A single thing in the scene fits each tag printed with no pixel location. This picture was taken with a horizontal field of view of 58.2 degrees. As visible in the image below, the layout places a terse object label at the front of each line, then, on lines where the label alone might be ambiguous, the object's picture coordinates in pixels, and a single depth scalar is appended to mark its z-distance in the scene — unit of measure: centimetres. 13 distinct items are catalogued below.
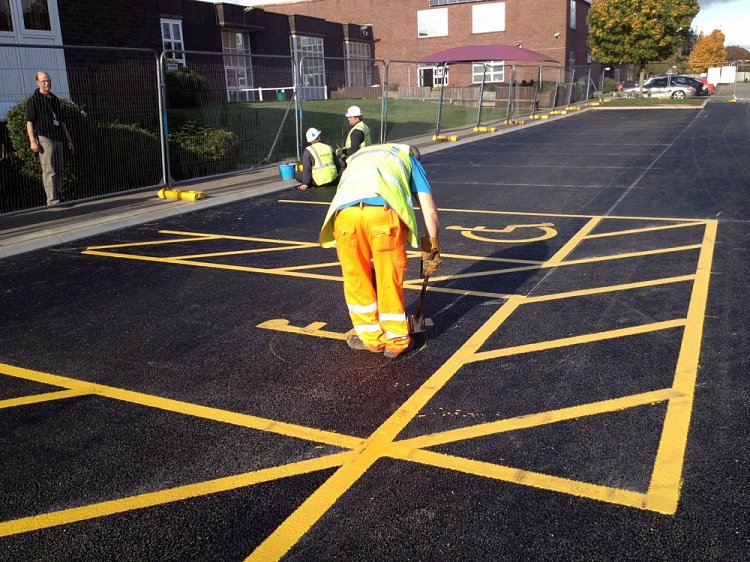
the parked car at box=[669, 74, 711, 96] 4238
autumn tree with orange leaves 8212
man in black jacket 934
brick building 4647
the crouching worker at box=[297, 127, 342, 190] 1117
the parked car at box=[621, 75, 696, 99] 4203
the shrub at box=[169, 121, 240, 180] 1267
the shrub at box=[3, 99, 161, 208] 1006
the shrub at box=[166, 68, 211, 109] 1281
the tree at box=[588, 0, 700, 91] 3503
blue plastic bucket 1298
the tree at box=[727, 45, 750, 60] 10586
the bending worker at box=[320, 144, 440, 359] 445
